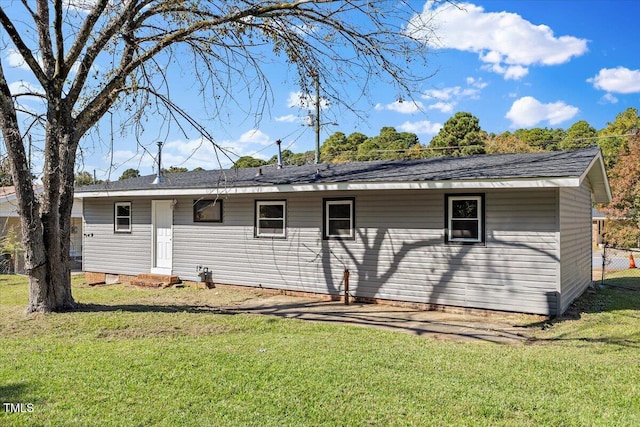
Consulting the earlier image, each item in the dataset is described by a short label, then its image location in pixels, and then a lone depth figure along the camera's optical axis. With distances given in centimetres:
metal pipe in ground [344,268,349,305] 922
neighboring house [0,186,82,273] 1661
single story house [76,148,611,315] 773
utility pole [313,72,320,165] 918
